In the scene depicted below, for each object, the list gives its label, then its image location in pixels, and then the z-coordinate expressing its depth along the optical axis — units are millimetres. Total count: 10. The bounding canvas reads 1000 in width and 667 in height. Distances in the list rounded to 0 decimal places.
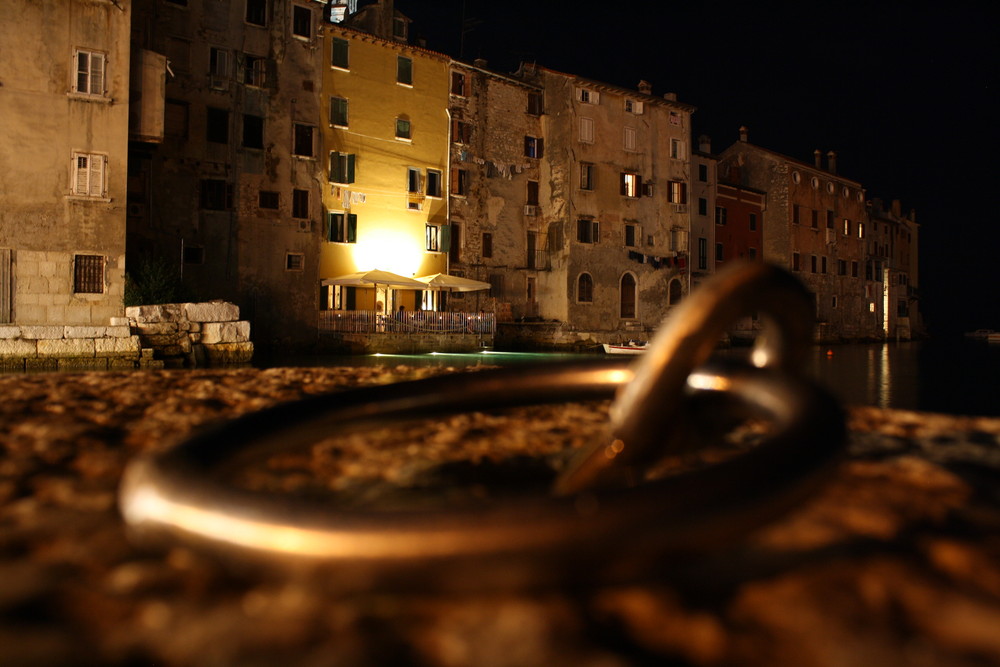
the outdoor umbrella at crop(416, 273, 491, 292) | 28266
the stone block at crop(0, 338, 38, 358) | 16609
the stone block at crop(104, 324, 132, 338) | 17953
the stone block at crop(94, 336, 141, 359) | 17656
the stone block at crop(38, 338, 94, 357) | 17141
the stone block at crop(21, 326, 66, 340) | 17094
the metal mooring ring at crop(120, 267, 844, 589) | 1267
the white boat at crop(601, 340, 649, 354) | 29303
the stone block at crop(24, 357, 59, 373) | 16656
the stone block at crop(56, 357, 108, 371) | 16805
